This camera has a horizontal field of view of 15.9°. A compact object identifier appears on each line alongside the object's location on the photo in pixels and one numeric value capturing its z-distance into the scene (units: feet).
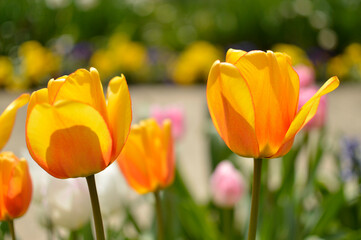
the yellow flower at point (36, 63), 13.42
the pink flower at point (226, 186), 3.69
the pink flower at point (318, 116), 4.04
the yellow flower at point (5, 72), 13.78
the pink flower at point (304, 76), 4.53
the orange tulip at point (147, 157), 3.09
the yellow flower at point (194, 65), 15.19
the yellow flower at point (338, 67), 14.46
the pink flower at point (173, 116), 4.22
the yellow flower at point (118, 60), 15.37
